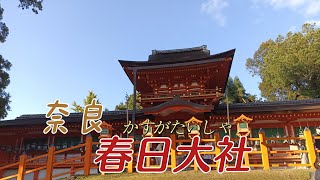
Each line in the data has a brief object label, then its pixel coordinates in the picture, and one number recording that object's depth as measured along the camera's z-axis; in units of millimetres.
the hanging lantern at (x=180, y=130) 12061
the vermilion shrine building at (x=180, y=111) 12134
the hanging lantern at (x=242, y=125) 10543
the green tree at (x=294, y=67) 23990
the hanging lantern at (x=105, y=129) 11365
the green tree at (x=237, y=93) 29470
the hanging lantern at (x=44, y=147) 13574
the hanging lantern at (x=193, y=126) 10011
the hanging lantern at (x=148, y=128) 10094
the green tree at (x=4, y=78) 12176
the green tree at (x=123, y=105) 28285
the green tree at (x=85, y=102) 26809
